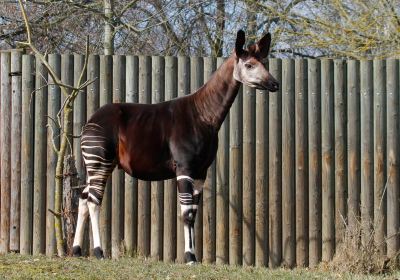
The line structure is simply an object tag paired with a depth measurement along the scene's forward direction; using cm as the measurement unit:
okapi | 1577
